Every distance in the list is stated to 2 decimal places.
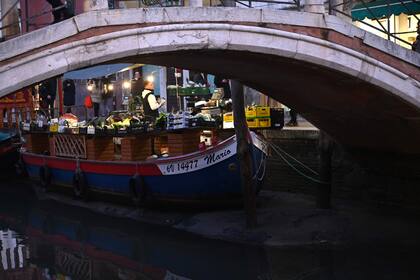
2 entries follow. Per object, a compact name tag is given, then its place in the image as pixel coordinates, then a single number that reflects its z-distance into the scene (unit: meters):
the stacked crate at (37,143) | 18.17
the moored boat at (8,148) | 20.06
